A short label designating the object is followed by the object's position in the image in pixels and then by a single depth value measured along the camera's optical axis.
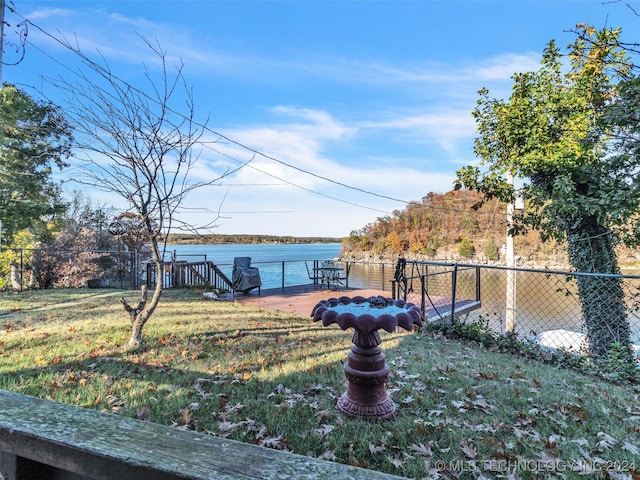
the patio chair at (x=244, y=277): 8.63
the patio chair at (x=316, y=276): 10.07
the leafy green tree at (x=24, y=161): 9.41
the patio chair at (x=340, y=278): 9.70
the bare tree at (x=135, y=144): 3.97
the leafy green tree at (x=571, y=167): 5.64
